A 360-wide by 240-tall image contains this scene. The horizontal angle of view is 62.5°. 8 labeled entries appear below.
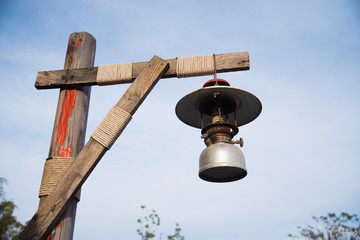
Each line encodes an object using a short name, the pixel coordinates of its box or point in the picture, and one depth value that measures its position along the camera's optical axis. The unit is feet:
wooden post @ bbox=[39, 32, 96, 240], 7.71
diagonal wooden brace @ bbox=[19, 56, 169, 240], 7.05
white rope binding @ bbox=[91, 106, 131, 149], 7.88
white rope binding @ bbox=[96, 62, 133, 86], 9.27
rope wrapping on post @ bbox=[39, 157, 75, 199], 7.80
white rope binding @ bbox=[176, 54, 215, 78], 9.11
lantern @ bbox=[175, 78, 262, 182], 7.23
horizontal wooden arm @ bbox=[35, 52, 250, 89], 9.07
